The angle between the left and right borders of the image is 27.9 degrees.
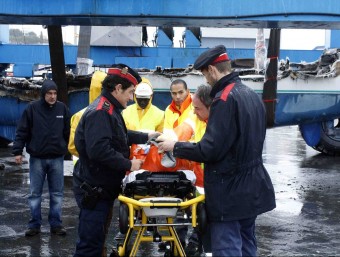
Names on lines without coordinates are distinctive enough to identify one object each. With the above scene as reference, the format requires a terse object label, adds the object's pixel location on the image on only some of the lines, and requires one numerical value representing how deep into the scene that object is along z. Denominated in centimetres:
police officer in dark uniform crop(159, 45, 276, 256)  426
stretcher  467
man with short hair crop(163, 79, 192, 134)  670
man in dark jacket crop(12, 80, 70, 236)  718
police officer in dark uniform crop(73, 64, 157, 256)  480
